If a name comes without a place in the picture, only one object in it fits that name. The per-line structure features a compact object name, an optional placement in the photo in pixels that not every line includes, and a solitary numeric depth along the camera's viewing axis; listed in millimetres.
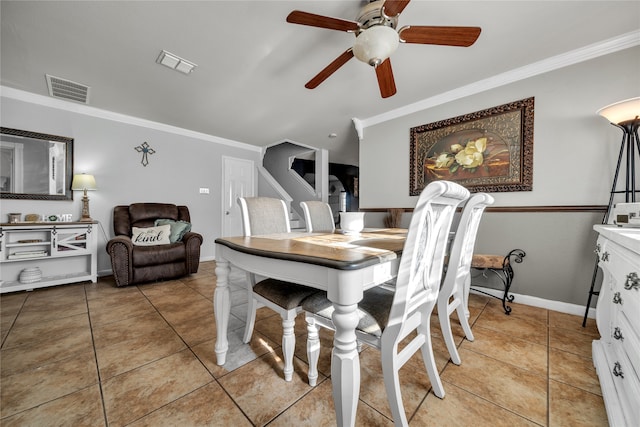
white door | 4719
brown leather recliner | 2758
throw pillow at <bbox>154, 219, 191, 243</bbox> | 3285
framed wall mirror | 2740
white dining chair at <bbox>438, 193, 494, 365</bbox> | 1367
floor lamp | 1618
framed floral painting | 2369
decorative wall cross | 3688
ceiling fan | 1380
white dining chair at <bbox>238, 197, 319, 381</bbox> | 1195
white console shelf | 2578
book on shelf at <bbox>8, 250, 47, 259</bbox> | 2574
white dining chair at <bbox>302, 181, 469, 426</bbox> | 833
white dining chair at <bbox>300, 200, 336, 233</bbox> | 2232
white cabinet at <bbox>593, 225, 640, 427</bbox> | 781
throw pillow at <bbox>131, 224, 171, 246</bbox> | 3059
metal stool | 2146
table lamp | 2974
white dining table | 778
